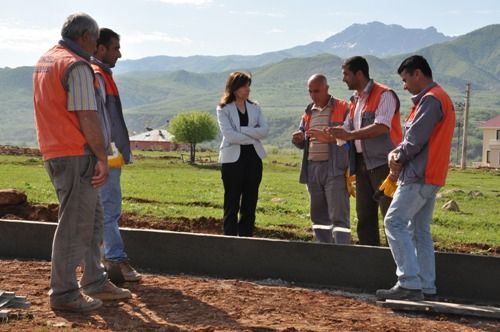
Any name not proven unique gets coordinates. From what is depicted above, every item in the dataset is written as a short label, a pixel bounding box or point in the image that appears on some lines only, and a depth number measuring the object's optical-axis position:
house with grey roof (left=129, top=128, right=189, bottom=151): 119.74
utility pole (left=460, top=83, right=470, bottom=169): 62.26
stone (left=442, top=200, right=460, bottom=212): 17.44
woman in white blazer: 7.63
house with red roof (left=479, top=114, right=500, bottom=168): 94.62
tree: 83.38
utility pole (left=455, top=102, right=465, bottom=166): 97.24
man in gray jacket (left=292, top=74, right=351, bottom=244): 7.32
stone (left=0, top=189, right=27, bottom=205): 10.87
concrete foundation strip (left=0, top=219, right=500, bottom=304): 6.29
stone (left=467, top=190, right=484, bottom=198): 23.91
